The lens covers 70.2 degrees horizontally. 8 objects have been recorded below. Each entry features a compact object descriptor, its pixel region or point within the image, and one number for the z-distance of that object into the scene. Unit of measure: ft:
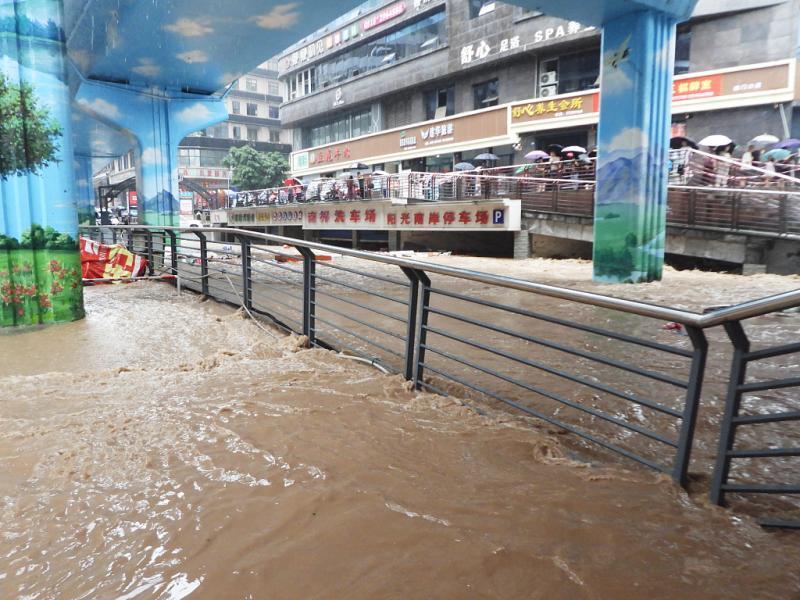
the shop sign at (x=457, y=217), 52.13
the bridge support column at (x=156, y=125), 47.52
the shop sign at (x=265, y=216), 78.64
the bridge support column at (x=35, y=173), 18.66
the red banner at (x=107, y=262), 30.78
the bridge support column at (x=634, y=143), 32.37
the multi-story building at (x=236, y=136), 159.12
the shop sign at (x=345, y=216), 64.64
